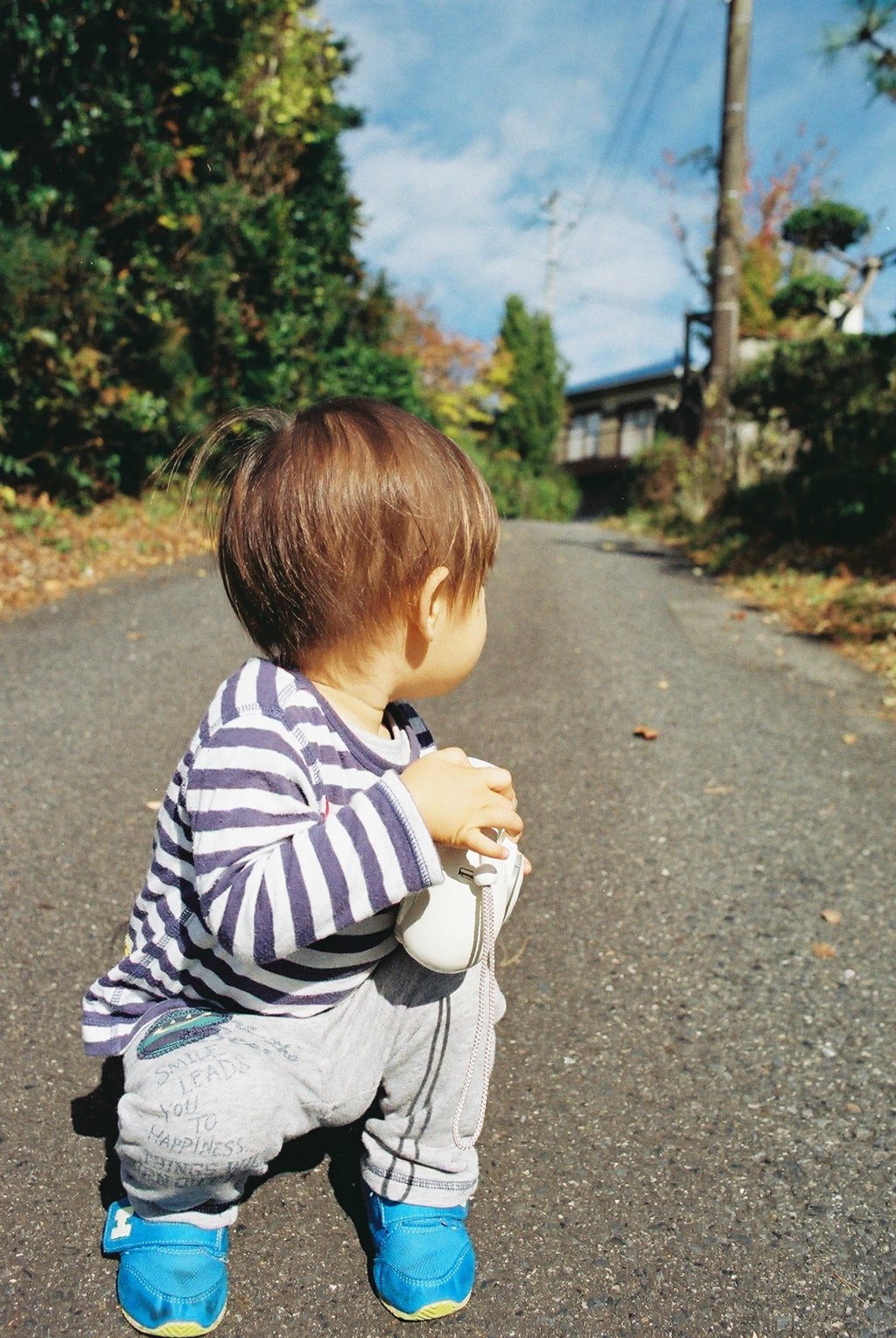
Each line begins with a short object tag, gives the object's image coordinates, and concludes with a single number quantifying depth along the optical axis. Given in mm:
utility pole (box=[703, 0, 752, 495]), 10602
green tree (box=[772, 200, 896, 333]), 7738
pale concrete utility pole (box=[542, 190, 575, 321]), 33062
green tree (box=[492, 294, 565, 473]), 26219
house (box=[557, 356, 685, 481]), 30562
